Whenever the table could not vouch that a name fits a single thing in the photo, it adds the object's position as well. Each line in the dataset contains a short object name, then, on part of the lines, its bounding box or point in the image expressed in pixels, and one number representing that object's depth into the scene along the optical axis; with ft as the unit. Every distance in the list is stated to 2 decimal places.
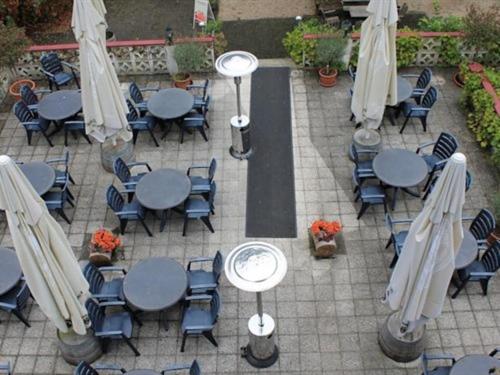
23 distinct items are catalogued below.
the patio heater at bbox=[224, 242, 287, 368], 27.43
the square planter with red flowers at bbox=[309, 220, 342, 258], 38.99
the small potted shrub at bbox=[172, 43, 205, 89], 51.93
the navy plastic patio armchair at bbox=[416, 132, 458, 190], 43.01
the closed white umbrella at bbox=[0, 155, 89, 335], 25.30
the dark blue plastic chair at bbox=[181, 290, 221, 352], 33.96
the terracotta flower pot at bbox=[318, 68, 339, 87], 53.01
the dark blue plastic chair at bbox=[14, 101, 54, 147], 47.57
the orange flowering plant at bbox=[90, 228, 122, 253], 38.88
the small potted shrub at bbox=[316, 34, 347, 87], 51.37
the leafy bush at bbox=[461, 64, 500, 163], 45.14
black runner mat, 42.47
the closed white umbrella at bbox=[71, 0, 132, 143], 38.70
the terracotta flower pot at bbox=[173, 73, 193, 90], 53.11
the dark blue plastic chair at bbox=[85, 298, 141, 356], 33.60
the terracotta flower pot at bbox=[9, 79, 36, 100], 53.06
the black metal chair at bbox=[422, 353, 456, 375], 31.57
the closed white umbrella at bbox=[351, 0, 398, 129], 39.70
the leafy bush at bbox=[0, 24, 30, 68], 49.52
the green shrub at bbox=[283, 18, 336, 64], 53.47
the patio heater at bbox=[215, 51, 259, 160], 41.63
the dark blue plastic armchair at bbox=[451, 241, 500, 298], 35.81
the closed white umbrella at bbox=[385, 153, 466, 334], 24.68
